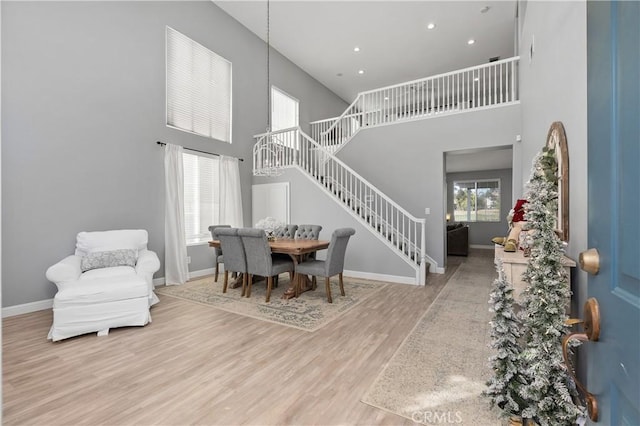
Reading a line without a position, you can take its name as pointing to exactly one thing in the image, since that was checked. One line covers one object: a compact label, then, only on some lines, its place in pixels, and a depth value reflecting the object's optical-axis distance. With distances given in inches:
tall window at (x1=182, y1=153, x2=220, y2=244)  223.1
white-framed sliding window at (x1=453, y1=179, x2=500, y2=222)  419.2
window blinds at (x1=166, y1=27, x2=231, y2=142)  213.0
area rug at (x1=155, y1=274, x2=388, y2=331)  138.2
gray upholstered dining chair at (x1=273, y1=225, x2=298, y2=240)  209.8
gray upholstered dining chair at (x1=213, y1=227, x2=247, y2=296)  164.6
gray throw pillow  146.6
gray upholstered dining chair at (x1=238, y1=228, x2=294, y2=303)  155.6
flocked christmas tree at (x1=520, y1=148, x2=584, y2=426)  58.7
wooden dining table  157.8
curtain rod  200.4
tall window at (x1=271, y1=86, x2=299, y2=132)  308.7
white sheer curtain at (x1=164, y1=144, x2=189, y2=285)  201.2
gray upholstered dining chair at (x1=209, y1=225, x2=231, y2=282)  198.4
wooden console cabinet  78.0
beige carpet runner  74.4
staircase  211.2
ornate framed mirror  76.0
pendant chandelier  250.8
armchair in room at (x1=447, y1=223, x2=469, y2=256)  329.4
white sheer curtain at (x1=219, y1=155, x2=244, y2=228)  244.5
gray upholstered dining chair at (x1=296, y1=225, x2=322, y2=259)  198.1
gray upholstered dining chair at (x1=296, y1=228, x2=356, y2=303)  156.9
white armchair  116.8
